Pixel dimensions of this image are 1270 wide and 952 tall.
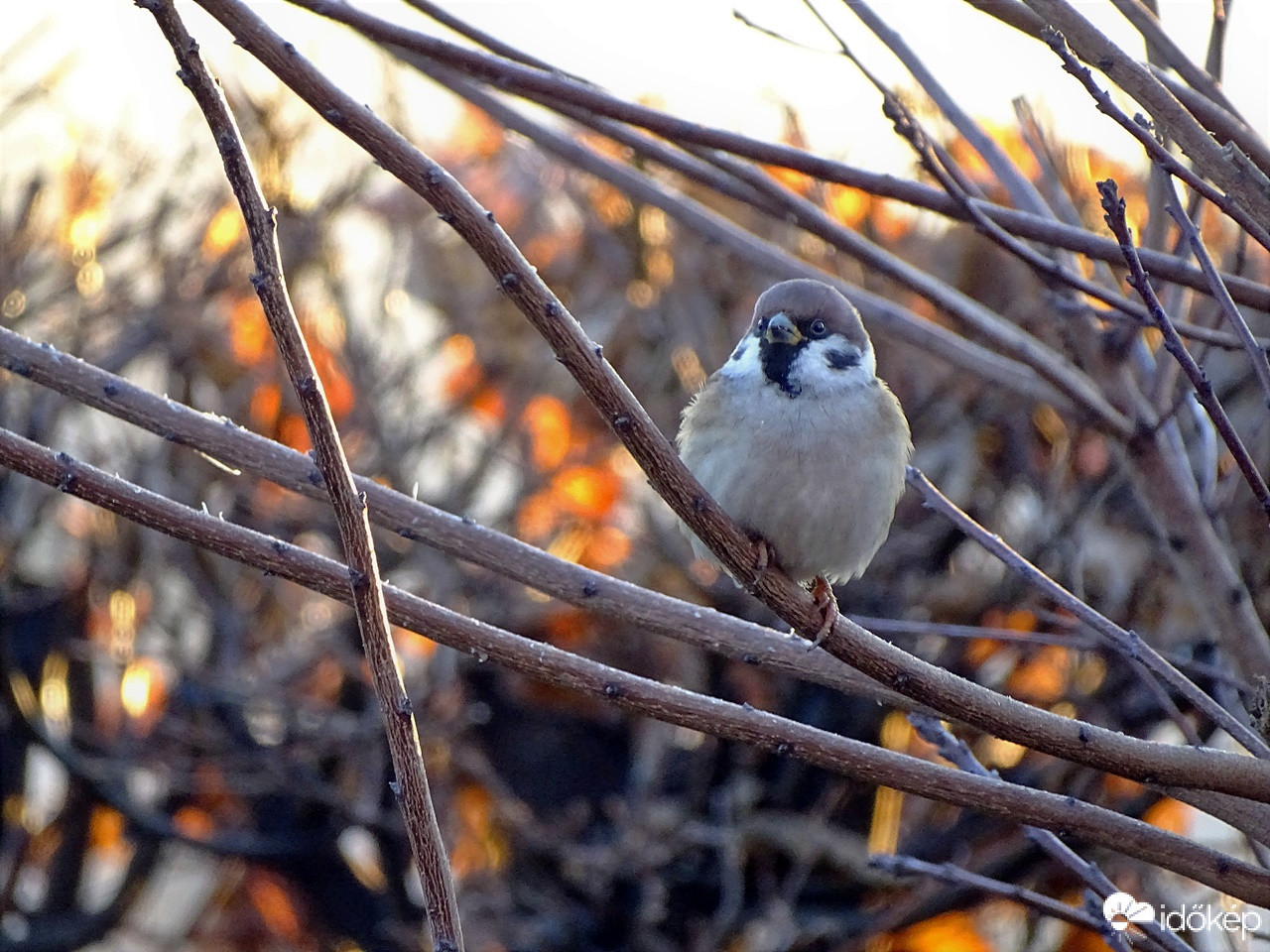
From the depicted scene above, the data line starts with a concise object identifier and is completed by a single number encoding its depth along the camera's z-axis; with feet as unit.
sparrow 18.32
